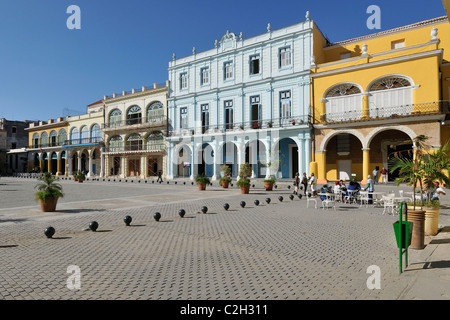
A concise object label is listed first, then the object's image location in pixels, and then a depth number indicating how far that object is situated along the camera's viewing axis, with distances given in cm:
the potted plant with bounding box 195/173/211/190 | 2030
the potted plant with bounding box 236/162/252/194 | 1784
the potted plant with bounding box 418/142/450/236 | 707
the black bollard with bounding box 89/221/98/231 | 773
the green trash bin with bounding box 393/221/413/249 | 452
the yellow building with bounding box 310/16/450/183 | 2064
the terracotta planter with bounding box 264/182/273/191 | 1981
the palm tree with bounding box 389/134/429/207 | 695
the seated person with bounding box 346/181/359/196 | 1285
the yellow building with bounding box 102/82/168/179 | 3694
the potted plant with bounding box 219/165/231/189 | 2184
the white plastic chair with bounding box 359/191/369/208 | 1234
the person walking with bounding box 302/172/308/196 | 1758
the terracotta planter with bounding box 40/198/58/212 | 1073
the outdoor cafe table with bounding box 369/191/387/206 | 1271
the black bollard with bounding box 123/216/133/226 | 845
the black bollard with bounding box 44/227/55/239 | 691
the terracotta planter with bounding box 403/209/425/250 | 579
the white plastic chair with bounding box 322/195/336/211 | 1159
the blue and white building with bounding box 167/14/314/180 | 2639
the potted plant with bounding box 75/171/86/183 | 3047
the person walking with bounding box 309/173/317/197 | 1486
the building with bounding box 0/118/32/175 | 5878
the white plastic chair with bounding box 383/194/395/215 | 1022
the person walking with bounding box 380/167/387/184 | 2250
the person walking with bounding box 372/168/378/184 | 2321
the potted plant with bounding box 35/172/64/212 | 1061
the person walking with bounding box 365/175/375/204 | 1268
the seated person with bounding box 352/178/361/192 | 1309
